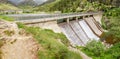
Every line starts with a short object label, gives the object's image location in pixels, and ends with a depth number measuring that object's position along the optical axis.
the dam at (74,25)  15.92
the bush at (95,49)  14.21
